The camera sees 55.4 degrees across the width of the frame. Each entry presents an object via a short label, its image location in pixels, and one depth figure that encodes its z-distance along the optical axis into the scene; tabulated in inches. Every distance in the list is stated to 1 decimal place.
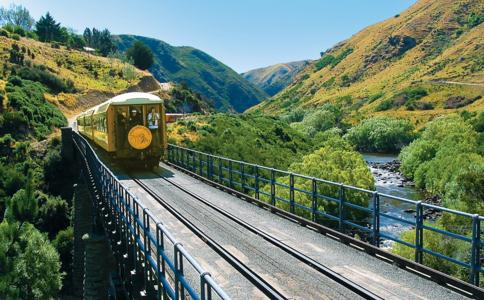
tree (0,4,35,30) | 5506.9
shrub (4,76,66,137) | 1979.1
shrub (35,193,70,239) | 1501.0
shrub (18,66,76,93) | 2837.1
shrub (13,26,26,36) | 4173.2
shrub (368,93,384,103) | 5214.1
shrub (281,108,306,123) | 4533.5
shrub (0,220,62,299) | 1181.1
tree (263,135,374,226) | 1116.1
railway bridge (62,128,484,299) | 285.7
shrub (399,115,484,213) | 1312.6
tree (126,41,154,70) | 4752.5
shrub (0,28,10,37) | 3610.2
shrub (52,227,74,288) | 1414.9
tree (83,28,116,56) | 5625.0
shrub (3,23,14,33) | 3966.5
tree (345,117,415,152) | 3095.5
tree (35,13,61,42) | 4751.5
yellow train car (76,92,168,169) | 816.3
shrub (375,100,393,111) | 4519.4
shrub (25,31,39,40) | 4435.5
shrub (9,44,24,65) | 3033.0
